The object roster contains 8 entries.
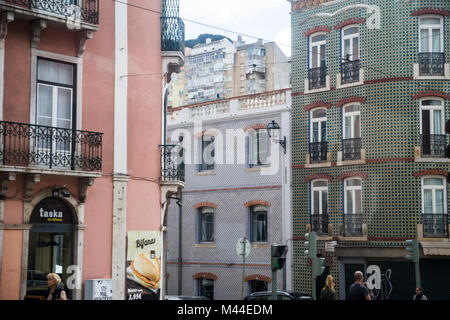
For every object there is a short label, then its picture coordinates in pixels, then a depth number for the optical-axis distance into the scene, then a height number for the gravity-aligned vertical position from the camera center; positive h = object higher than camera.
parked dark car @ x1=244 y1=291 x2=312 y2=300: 24.30 -2.91
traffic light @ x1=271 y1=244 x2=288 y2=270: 19.06 -1.23
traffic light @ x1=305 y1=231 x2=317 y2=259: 20.28 -1.01
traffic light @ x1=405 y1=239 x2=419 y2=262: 23.50 -1.29
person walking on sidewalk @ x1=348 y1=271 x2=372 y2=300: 15.02 -1.71
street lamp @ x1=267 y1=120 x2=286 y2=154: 33.44 +3.56
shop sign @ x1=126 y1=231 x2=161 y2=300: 20.30 -1.60
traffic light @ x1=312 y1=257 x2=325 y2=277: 20.36 -1.59
